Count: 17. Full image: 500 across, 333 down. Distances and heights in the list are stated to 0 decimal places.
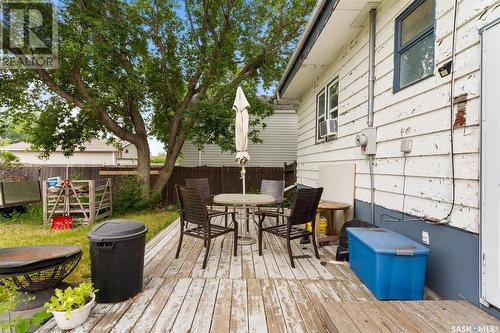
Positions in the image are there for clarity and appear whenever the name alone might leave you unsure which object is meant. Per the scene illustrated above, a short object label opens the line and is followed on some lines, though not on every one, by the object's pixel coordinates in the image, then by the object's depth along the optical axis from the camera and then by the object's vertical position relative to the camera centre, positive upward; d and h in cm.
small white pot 207 -118
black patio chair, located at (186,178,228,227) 590 -43
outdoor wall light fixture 238 +85
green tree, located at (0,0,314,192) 743 +266
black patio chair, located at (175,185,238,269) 342 -68
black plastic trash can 244 -86
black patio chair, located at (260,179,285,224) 585 -51
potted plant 207 -110
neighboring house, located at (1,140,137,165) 2230 +64
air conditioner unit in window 516 +74
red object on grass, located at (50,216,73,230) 628 -135
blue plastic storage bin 243 -92
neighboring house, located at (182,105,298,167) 1260 +102
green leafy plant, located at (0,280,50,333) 162 -97
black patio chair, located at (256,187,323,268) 345 -67
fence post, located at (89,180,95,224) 657 -87
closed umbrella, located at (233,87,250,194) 468 +65
